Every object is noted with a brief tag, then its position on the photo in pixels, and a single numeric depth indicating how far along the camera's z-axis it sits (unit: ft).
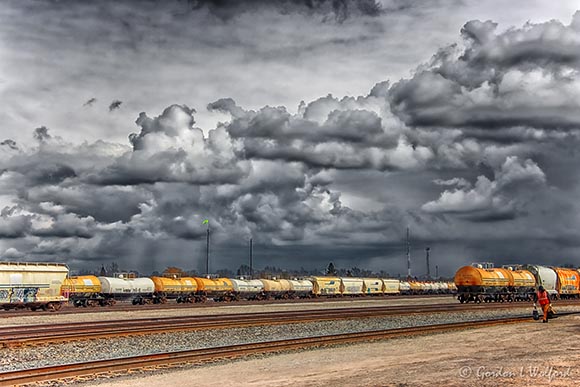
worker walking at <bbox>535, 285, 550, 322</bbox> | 115.65
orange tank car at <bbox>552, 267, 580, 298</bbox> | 250.78
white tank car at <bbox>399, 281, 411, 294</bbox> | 401.37
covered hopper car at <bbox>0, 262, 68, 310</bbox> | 165.78
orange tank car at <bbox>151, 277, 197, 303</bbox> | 243.19
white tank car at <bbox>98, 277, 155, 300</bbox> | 218.38
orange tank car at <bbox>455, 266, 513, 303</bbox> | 214.28
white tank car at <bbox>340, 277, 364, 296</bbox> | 321.73
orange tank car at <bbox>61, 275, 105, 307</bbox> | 206.69
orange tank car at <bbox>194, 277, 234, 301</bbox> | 263.08
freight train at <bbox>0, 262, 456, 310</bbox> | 169.27
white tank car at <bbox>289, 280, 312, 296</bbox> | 301.43
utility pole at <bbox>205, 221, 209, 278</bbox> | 395.44
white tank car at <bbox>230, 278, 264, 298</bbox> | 284.82
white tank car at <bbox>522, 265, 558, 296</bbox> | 242.82
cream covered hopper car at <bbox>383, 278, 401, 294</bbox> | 368.89
